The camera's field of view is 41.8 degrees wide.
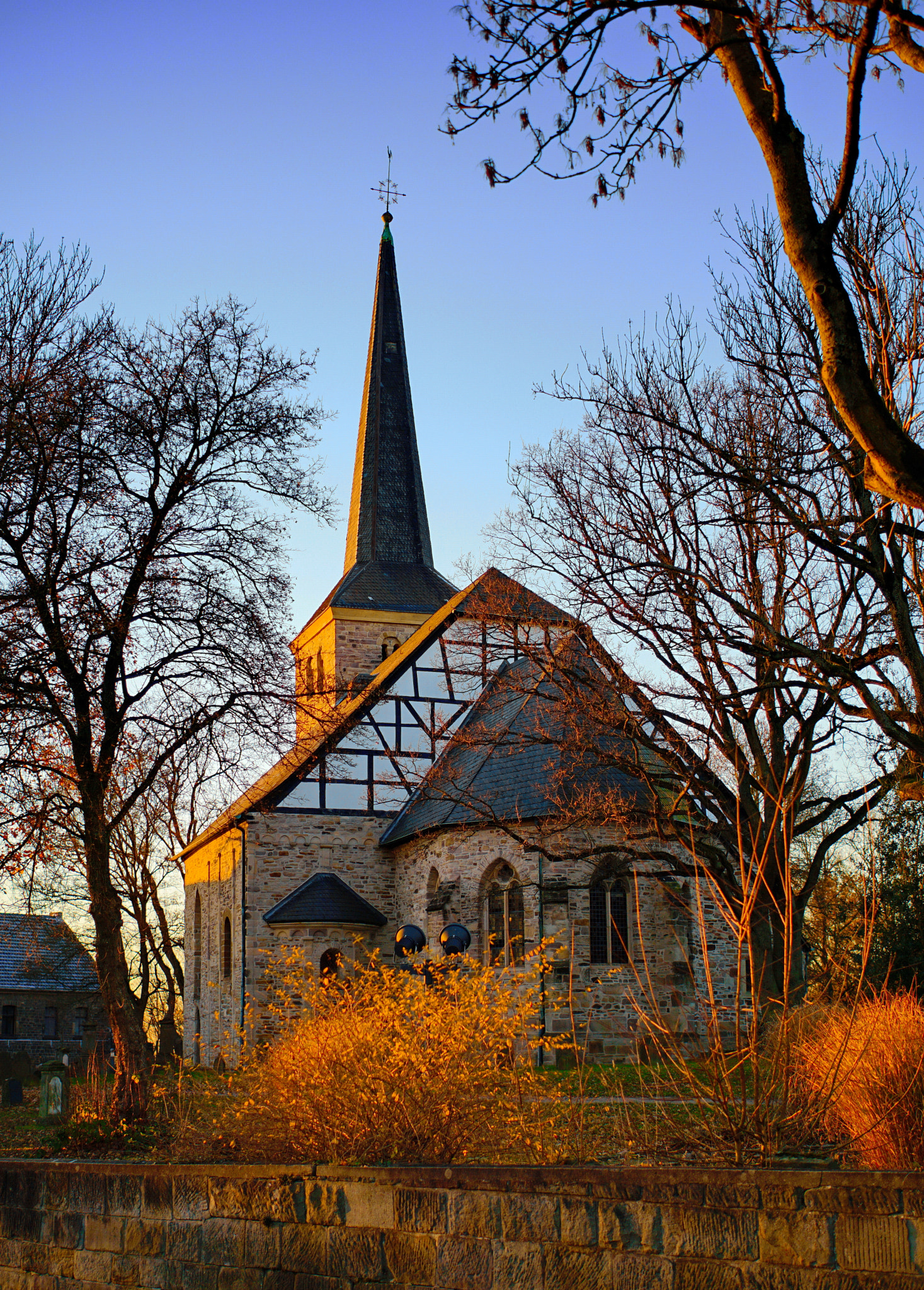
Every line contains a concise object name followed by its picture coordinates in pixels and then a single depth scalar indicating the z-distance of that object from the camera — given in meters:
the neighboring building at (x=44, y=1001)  47.19
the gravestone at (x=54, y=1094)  15.63
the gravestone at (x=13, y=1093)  20.53
